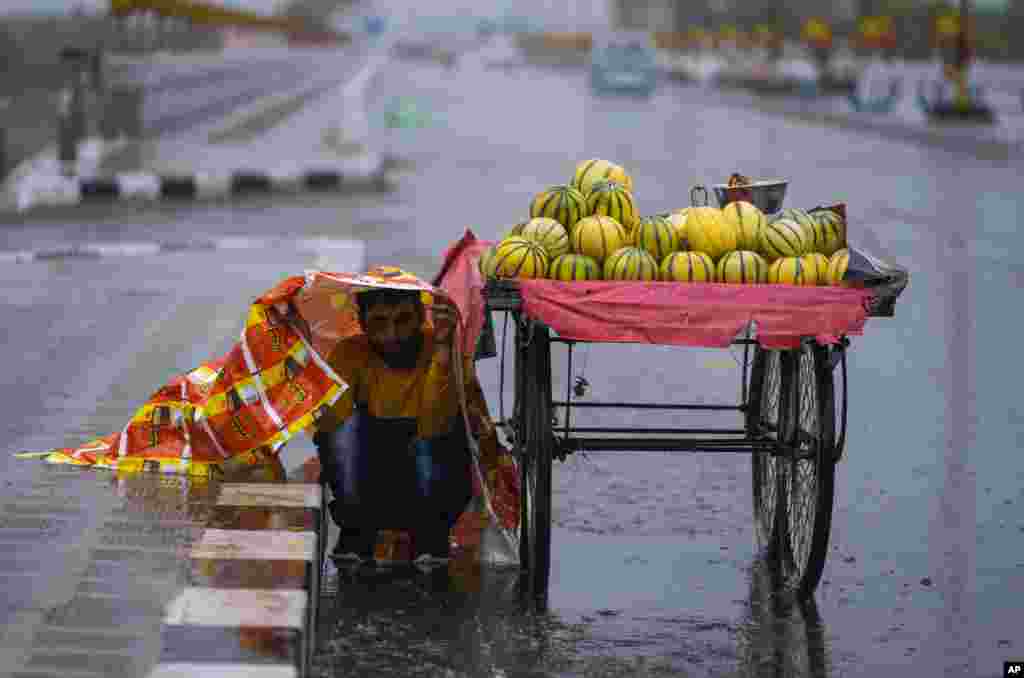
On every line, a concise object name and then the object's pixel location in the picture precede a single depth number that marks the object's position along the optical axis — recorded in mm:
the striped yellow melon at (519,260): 12727
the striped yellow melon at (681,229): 13391
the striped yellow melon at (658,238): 13242
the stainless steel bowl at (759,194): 14094
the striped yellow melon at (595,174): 14195
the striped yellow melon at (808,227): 13148
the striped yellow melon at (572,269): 12867
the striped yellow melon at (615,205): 13680
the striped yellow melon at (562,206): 13578
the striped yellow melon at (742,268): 12859
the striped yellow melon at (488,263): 12805
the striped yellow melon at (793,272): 12805
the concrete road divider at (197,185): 45937
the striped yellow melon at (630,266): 12852
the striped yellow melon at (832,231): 13266
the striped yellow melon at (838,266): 12789
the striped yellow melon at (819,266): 12836
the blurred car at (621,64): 137000
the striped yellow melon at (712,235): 13187
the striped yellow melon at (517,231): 13177
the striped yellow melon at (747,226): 13297
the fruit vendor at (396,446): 13719
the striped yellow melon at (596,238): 13086
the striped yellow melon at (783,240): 13047
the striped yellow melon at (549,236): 13023
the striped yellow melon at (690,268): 12875
